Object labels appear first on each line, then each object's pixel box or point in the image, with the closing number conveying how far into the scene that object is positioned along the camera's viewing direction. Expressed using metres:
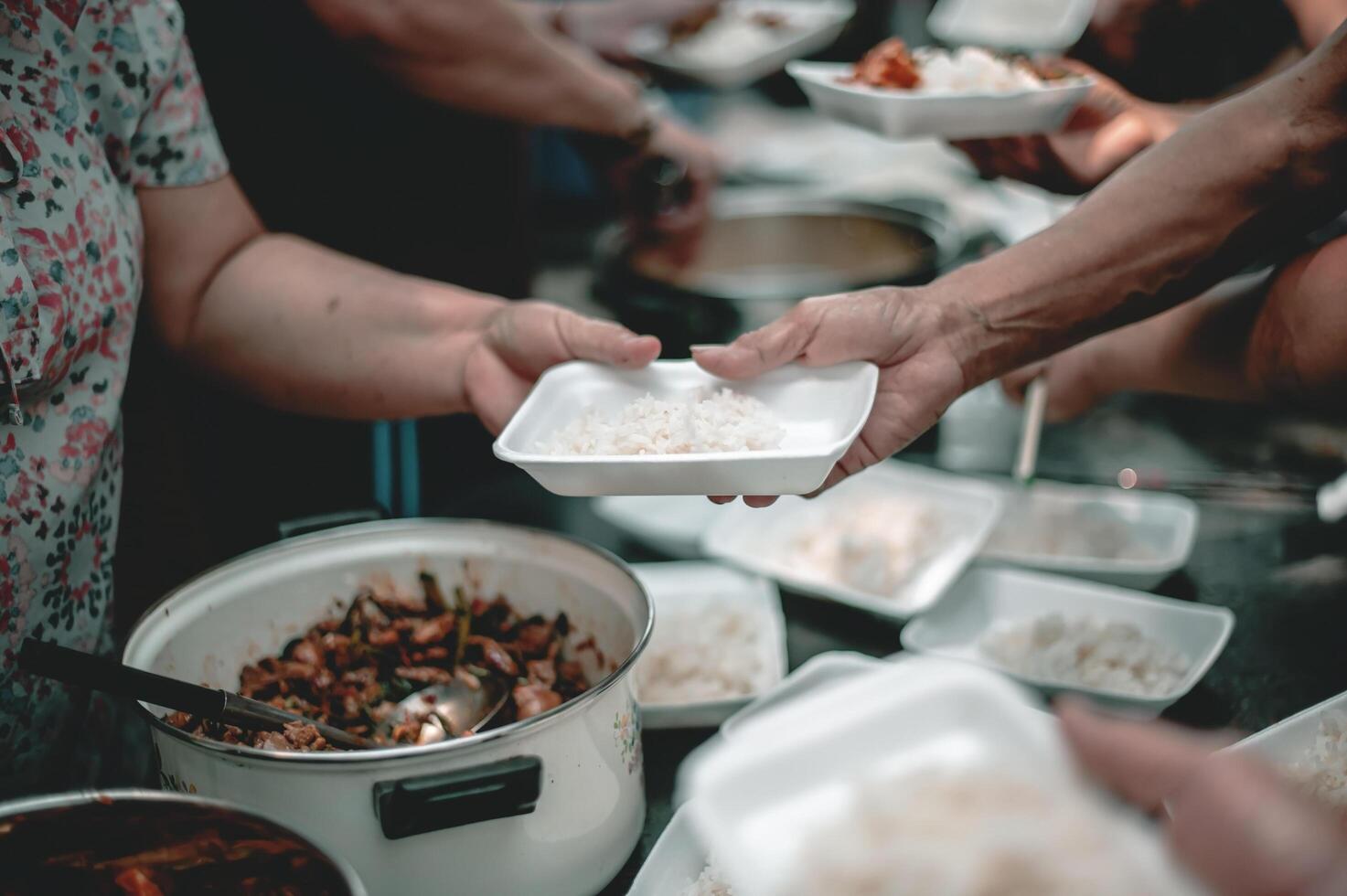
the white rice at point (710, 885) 1.04
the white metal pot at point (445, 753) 0.92
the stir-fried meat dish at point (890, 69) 1.73
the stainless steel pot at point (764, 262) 2.07
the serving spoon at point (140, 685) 0.97
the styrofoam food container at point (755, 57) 2.87
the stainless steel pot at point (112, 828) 0.82
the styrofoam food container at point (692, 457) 1.06
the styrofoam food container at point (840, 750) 0.61
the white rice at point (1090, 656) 1.43
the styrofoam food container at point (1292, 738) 1.08
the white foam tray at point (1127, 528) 1.72
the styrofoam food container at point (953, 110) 1.64
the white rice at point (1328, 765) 1.00
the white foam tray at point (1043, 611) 1.52
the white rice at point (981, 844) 0.56
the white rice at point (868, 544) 1.72
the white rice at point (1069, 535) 1.83
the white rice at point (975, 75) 1.72
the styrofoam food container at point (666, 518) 1.89
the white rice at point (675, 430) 1.13
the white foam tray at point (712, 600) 1.41
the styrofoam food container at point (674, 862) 1.07
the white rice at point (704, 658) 1.45
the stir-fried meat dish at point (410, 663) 1.21
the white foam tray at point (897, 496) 1.66
